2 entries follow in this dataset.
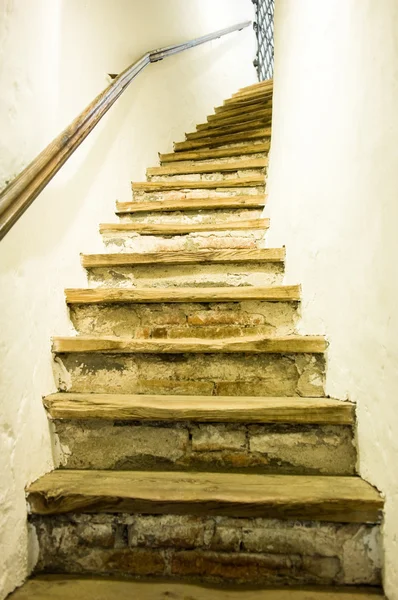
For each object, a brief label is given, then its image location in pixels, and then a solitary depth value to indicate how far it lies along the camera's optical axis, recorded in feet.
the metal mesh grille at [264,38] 16.03
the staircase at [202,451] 2.66
